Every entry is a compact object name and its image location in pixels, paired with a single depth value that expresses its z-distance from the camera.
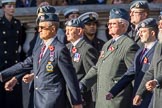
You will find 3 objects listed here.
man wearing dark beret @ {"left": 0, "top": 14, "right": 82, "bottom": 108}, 19.45
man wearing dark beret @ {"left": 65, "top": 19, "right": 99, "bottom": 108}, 22.50
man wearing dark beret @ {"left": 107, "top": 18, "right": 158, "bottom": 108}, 19.95
